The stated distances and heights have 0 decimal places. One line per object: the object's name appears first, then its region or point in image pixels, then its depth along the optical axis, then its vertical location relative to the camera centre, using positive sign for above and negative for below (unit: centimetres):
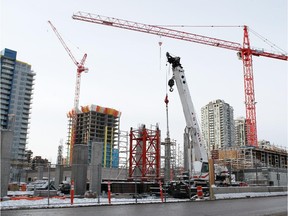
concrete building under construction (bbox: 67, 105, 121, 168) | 15438 +2214
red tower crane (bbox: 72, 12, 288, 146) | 6475 +2763
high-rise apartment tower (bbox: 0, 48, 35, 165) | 15138 +3611
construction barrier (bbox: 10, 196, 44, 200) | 2089 -169
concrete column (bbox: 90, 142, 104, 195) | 2356 +46
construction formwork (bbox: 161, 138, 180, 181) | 3618 +160
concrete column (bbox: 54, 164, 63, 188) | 3697 -53
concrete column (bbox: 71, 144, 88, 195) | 2403 +18
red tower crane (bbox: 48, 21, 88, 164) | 10428 +3073
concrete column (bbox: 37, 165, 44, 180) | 4171 -37
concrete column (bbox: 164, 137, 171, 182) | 3593 +177
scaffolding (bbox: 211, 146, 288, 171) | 5441 +301
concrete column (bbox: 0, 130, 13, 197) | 2000 +87
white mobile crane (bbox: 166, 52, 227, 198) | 2480 +280
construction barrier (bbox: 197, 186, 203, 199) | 2226 -127
